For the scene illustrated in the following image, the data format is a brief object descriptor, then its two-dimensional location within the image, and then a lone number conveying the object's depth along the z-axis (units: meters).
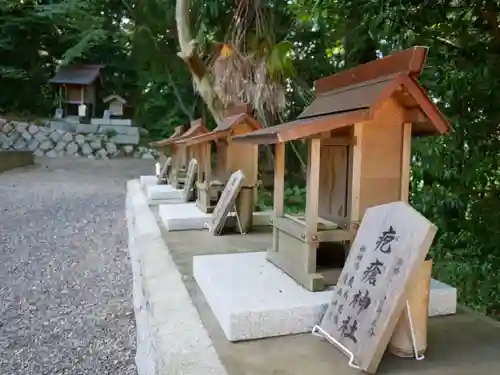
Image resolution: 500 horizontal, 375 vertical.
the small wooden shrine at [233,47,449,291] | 1.72
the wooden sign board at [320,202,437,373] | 1.37
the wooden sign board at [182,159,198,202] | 4.68
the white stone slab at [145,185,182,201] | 5.19
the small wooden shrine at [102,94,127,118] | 18.26
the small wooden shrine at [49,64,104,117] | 17.58
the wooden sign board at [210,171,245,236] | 3.22
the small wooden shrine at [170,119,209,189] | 5.52
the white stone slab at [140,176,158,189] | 7.08
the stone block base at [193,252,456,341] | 1.63
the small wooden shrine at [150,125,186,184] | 5.97
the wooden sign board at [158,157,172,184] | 6.95
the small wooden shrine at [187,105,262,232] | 3.49
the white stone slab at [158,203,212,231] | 3.60
